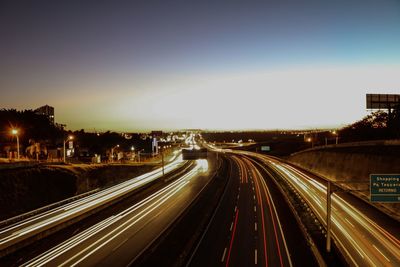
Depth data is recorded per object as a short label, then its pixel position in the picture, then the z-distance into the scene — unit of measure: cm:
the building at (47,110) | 16938
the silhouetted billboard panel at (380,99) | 6694
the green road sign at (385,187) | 2434
